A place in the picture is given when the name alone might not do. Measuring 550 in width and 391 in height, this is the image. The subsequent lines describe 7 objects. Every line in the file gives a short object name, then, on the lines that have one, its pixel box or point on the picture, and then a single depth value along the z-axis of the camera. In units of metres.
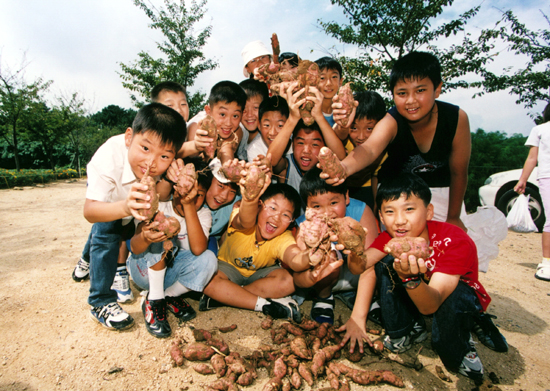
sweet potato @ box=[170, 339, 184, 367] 1.88
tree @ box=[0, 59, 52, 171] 15.12
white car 5.88
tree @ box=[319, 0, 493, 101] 6.46
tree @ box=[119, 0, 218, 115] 13.45
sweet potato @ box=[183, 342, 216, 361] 1.89
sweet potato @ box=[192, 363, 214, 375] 1.82
